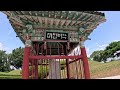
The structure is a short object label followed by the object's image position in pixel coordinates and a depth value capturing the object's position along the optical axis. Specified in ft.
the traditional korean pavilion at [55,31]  11.31
